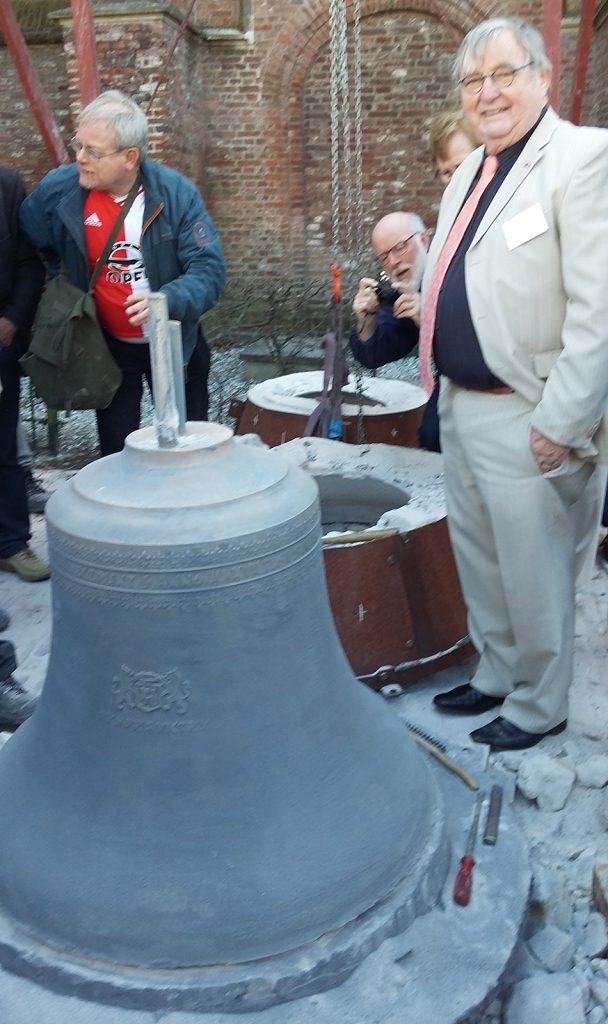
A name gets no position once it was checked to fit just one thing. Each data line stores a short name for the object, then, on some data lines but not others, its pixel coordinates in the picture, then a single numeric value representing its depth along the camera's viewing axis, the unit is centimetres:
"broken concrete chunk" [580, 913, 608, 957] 215
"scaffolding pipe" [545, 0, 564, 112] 504
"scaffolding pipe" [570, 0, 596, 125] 589
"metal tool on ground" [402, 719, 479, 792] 238
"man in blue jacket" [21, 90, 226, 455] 347
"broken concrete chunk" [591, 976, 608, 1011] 203
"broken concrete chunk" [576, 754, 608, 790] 275
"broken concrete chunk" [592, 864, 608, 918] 222
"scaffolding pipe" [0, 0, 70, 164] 544
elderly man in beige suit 231
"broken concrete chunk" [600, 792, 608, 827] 264
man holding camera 314
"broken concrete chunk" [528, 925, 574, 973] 208
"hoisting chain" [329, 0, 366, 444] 334
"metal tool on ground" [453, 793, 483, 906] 198
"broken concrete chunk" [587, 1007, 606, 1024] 199
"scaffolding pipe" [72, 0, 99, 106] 488
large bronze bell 170
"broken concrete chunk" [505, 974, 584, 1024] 197
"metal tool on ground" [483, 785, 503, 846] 217
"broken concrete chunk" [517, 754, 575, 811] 266
